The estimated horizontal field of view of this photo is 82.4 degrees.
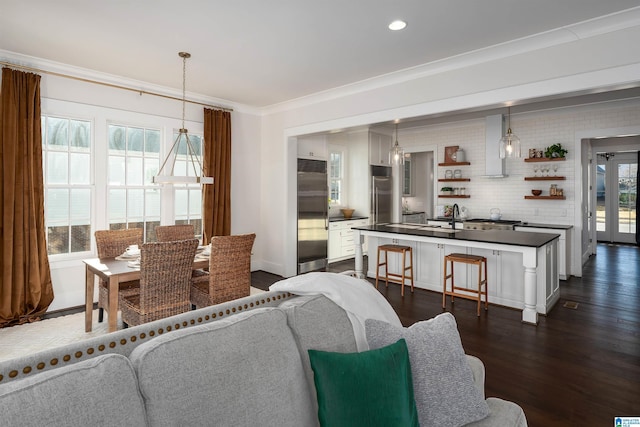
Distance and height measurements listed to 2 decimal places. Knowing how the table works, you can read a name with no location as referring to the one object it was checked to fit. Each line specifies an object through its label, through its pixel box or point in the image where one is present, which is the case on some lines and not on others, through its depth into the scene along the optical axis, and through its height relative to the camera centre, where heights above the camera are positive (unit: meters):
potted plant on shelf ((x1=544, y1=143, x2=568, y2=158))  5.93 +0.96
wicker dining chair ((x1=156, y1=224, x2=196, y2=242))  4.30 -0.27
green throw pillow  1.20 -0.61
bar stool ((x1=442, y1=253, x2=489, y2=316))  4.14 -0.79
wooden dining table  2.98 -0.55
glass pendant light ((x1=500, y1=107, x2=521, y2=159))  4.33 +0.77
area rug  3.28 -1.21
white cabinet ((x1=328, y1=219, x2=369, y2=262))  7.09 -0.58
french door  9.36 +0.35
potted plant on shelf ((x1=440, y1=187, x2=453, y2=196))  7.24 +0.38
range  6.02 -0.24
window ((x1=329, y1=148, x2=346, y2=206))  7.61 +0.70
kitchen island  3.83 -0.60
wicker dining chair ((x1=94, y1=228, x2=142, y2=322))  3.65 -0.37
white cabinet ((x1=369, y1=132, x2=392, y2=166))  7.57 +1.32
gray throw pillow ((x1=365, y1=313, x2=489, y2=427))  1.36 -0.63
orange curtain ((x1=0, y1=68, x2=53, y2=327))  3.76 +0.06
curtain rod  3.88 +1.57
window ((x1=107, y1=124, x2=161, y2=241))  4.71 +0.42
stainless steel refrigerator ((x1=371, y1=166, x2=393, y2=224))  7.63 +0.35
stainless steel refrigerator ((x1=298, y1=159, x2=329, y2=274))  6.17 -0.07
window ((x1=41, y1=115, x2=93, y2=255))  4.21 +0.32
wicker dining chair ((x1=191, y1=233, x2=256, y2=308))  3.31 -0.58
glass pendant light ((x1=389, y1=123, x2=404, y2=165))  5.54 +0.84
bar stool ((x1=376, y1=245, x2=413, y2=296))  4.95 -0.80
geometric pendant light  3.69 +0.33
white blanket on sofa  1.62 -0.40
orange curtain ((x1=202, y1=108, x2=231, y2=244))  5.45 +0.57
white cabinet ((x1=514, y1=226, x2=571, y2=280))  5.57 -0.62
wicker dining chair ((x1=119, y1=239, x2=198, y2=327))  2.88 -0.59
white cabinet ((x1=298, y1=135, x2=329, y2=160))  6.23 +1.10
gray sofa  0.87 -0.46
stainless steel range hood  6.25 +1.11
